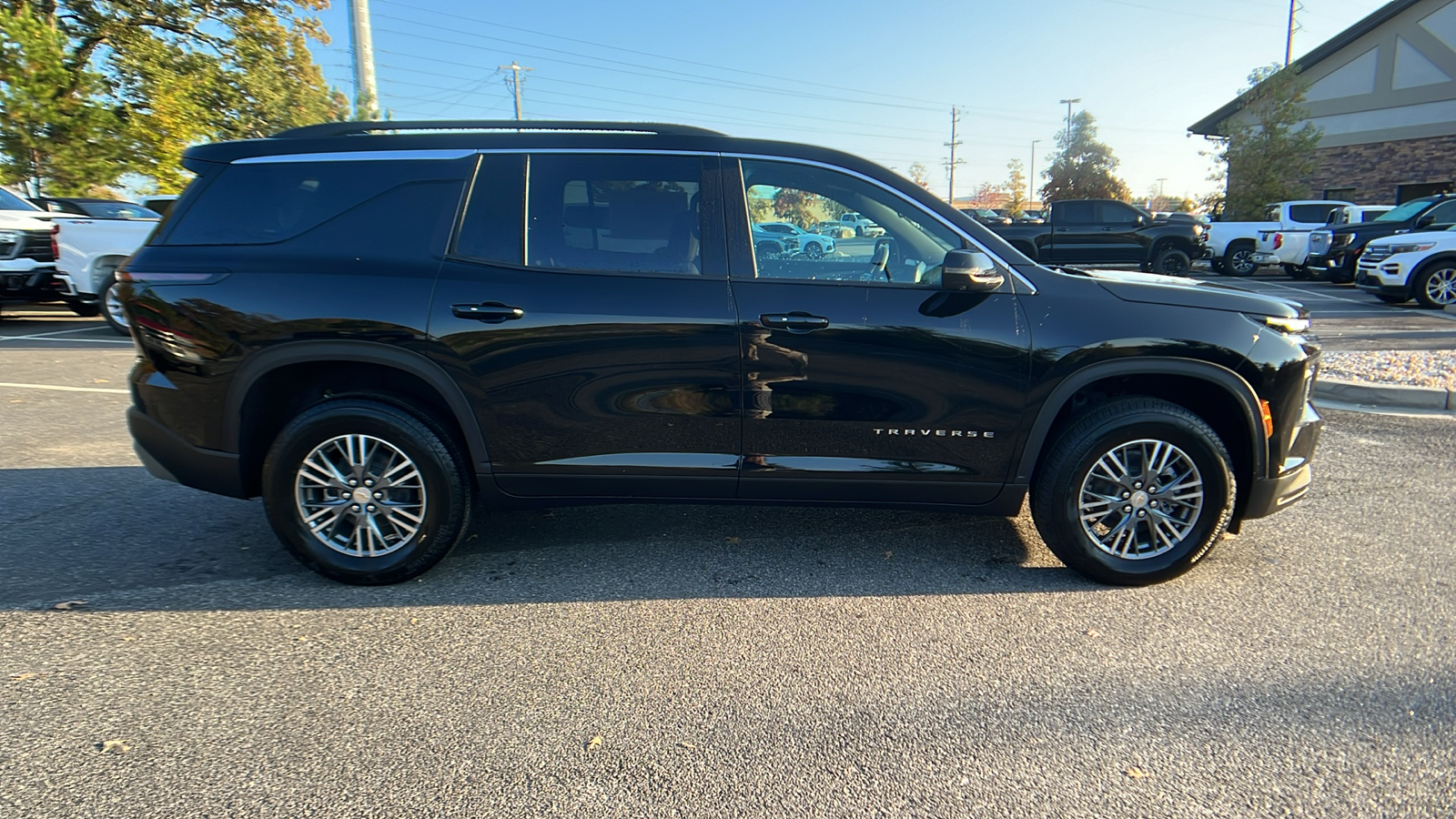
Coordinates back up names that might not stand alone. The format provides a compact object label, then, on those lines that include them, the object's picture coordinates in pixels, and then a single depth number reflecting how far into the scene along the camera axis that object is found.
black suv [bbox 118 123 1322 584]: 3.47
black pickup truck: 18.39
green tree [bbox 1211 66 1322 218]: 28.30
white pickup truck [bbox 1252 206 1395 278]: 18.33
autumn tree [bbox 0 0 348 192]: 17.38
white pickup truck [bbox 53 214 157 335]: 10.53
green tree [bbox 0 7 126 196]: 16.64
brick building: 27.98
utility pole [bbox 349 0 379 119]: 18.56
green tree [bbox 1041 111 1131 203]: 62.50
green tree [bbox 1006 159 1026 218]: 83.12
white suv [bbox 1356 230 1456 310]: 12.77
